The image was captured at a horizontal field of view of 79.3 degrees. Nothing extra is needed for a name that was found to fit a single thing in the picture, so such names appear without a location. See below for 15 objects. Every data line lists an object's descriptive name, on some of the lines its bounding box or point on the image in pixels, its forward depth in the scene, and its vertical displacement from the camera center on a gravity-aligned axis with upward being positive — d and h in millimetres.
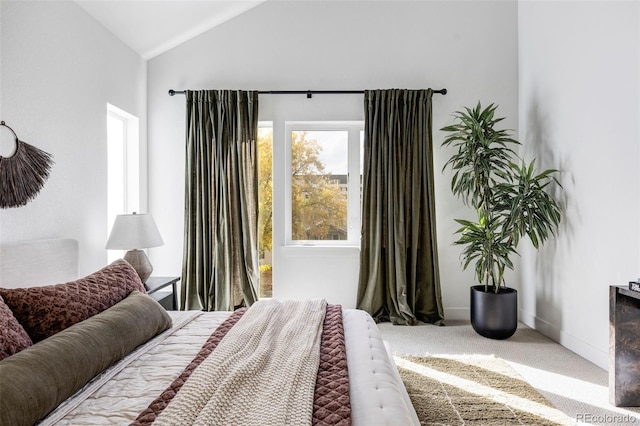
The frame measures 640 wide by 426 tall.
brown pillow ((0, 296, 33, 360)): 1269 -424
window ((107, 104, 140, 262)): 3469 +445
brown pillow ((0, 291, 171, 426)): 1074 -489
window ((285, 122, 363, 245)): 3924 +281
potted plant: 3076 -10
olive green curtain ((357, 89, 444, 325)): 3633 +75
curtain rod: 3732 +1170
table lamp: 2801 -196
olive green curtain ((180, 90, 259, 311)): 3676 +139
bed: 1125 -558
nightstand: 2928 -636
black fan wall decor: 2057 +215
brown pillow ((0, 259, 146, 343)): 1474 -372
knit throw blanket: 1089 -558
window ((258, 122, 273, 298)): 3953 +251
